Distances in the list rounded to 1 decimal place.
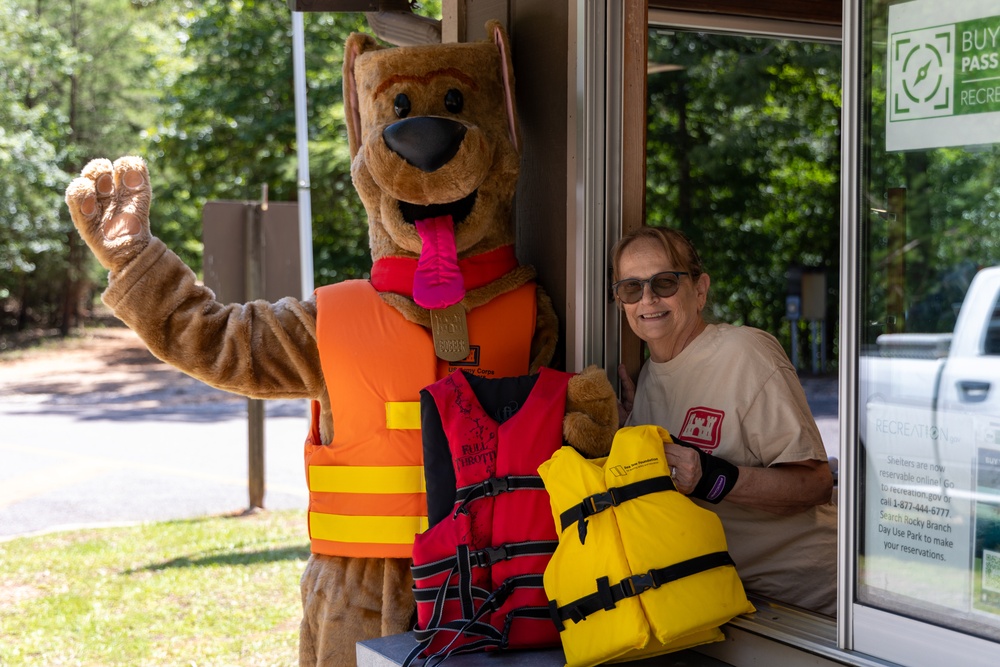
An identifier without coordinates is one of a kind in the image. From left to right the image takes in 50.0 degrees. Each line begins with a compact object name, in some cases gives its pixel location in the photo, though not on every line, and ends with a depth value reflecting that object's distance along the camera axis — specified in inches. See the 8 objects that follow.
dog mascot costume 127.4
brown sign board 302.5
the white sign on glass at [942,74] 86.0
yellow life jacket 96.9
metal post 333.8
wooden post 307.9
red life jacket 108.3
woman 116.3
